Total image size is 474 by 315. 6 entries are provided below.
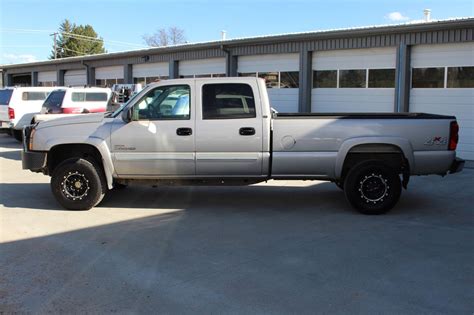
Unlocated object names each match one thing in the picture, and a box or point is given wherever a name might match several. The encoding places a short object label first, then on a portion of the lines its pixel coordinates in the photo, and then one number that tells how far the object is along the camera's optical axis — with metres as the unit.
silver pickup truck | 7.17
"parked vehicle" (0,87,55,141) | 16.89
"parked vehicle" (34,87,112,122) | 16.41
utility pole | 75.12
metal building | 13.92
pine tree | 77.62
